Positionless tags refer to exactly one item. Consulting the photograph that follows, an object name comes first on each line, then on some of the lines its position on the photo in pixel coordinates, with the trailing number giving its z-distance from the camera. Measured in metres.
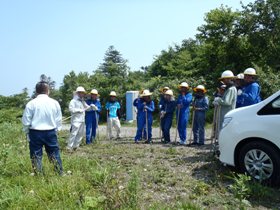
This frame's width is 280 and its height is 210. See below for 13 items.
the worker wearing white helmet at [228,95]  5.65
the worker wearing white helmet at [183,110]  7.75
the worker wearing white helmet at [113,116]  9.11
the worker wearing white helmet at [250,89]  5.42
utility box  15.58
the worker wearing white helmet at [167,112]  8.04
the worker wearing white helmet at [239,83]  5.86
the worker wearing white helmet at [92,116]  8.22
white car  4.18
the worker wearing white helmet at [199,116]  7.54
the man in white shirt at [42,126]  4.62
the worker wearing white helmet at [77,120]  7.17
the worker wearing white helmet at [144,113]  8.40
